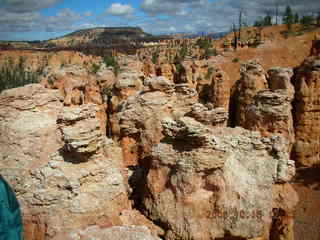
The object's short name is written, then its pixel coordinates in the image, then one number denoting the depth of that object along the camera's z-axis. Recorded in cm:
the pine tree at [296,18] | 4979
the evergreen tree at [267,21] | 5775
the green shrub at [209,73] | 2198
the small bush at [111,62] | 5123
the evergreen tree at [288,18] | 4611
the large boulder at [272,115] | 942
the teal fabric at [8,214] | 260
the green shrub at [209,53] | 3756
